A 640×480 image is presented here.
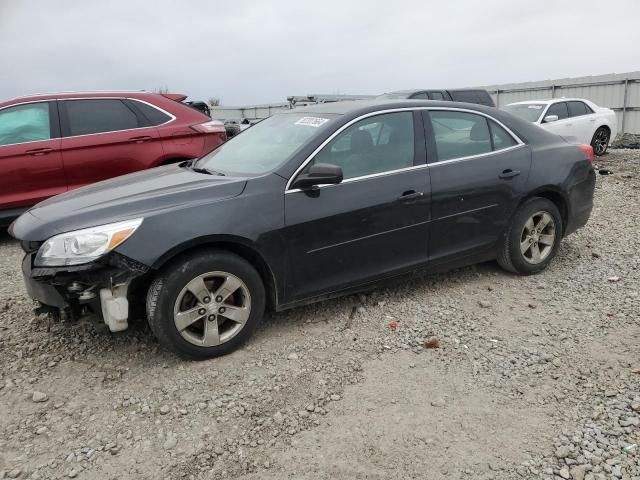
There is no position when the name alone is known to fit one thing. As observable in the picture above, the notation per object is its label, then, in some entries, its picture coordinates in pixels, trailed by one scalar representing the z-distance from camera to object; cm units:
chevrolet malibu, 311
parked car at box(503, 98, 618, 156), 1139
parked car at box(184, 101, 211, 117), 849
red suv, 600
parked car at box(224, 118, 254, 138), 1050
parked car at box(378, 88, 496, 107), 1161
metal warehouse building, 1709
